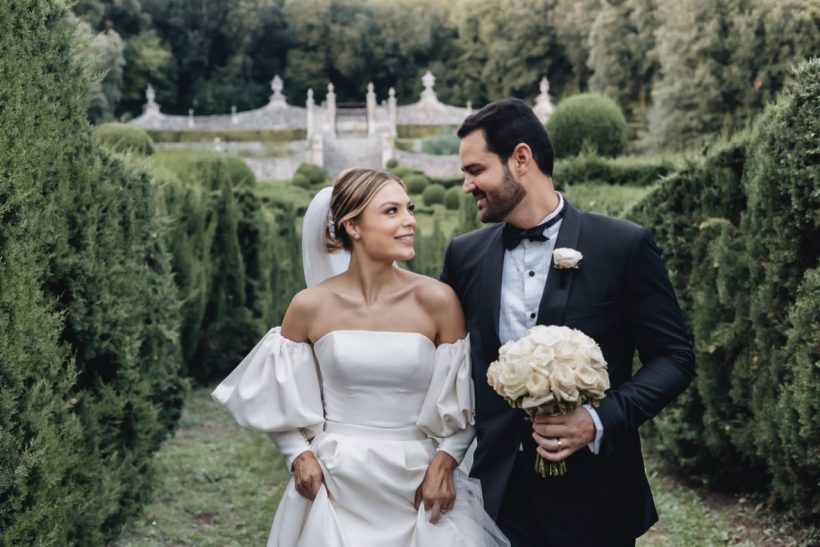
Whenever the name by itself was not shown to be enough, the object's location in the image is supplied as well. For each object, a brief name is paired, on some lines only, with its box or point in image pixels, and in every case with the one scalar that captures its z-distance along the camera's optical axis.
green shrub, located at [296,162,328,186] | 42.47
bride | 2.71
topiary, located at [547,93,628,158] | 14.38
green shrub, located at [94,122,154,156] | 12.97
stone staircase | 48.59
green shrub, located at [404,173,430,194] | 40.38
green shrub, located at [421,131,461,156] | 46.29
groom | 2.50
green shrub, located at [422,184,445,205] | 38.41
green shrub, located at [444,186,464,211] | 35.12
